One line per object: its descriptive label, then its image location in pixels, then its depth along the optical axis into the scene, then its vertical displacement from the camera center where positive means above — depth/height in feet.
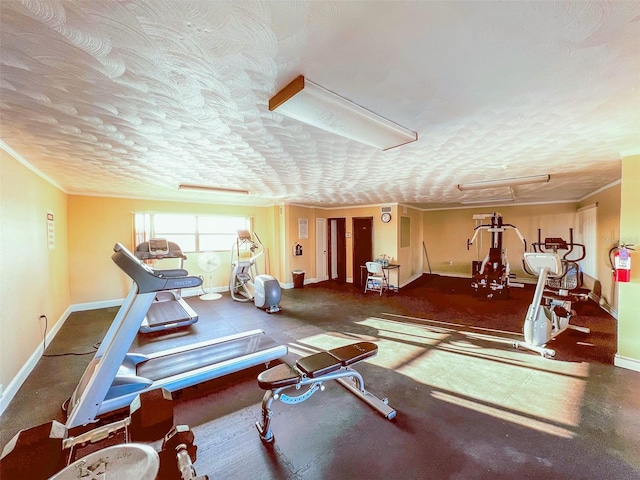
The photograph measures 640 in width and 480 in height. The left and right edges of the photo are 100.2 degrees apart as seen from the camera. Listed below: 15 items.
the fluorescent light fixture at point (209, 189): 15.30 +2.65
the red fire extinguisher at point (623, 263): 9.09 -1.10
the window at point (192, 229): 19.76 +0.33
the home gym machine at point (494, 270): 20.70 -3.10
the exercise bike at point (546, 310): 11.38 -3.70
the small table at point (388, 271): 22.77 -3.58
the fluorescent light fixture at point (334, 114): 5.07 +2.62
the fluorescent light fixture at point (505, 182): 13.36 +2.63
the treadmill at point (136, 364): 6.98 -4.33
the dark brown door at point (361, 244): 25.68 -1.16
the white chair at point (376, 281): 22.38 -4.22
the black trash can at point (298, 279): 24.30 -4.24
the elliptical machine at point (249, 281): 17.17 -3.49
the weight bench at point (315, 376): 6.56 -3.66
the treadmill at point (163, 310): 14.12 -4.67
